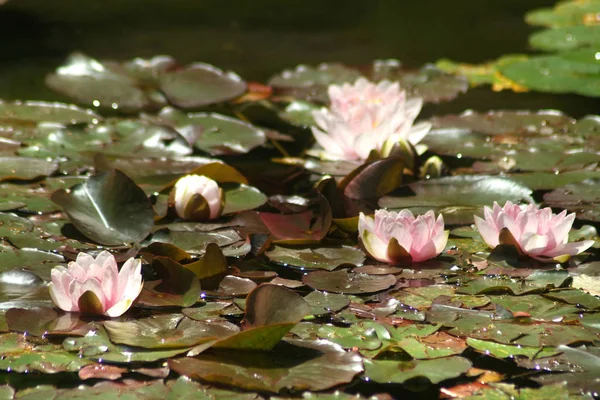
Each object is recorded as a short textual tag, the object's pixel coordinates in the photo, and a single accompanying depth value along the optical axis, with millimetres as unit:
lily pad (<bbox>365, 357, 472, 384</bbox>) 6073
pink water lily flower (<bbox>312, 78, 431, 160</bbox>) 6688
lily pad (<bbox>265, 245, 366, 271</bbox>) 6345
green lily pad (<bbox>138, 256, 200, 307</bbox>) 6216
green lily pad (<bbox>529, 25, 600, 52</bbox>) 7951
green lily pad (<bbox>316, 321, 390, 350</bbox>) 6136
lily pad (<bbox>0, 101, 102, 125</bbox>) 6929
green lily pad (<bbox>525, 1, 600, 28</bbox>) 9524
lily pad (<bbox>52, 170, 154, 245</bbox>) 6407
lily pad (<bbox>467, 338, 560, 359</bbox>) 6121
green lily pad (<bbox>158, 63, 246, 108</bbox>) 7112
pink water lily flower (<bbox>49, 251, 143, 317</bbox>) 6160
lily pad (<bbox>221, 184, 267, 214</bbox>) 6514
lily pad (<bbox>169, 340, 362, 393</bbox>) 6052
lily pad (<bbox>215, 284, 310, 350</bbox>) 6131
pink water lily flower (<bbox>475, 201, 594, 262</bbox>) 6324
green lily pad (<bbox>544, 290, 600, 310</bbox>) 6228
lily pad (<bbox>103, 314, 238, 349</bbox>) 6113
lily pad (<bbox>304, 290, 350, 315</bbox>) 6214
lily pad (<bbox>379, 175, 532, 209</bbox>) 6510
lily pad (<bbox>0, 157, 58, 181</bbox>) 6620
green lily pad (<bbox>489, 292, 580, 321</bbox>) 6203
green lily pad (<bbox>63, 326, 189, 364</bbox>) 6091
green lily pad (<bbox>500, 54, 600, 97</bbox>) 7227
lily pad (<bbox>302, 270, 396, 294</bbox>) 6262
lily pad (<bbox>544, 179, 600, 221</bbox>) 6504
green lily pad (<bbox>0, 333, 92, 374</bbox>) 6076
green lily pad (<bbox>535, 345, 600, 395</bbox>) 6060
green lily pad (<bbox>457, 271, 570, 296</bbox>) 6259
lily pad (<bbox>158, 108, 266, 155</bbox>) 6845
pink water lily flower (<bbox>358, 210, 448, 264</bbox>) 6310
